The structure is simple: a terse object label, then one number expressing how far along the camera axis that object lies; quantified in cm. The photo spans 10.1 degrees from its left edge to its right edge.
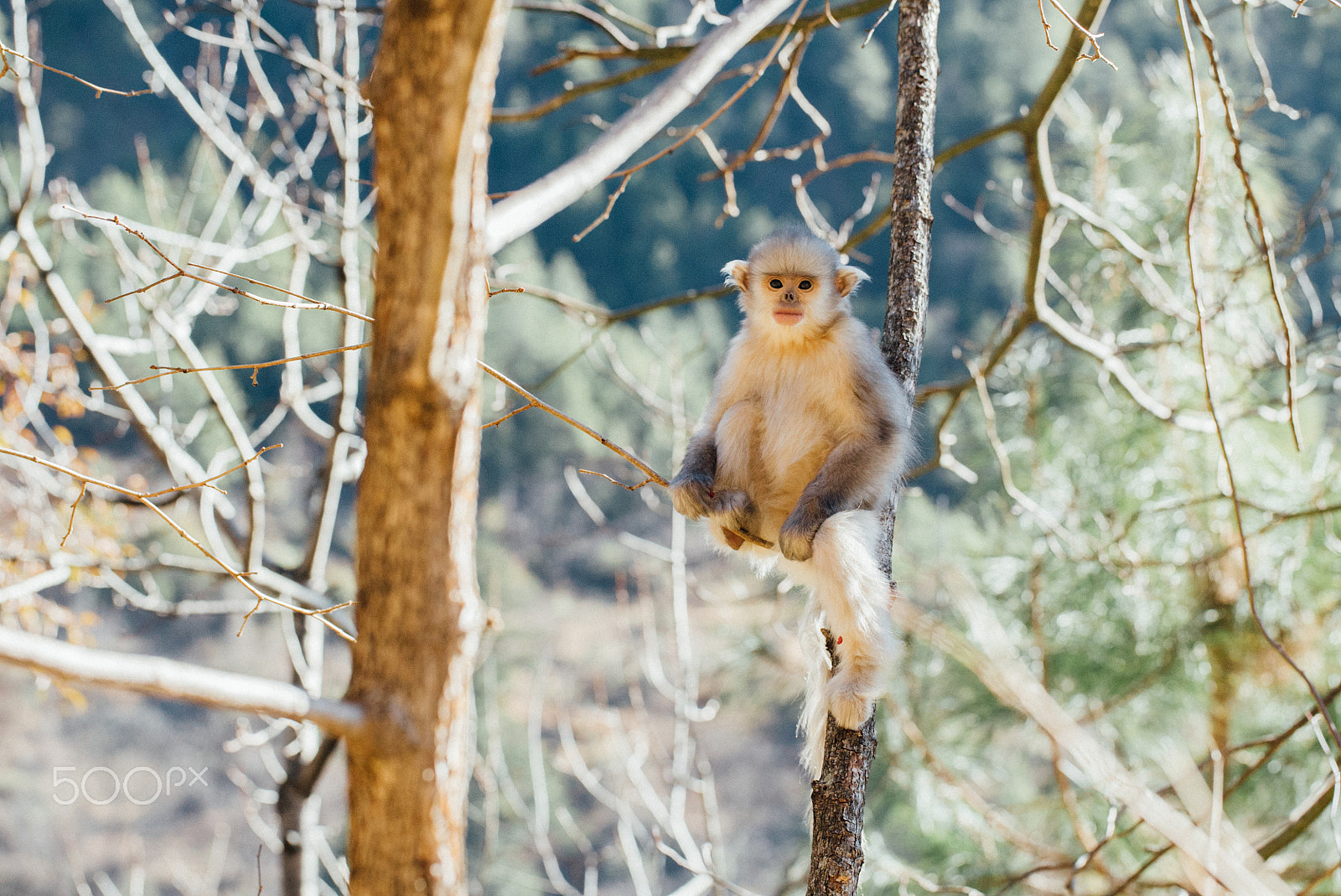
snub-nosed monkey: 685
